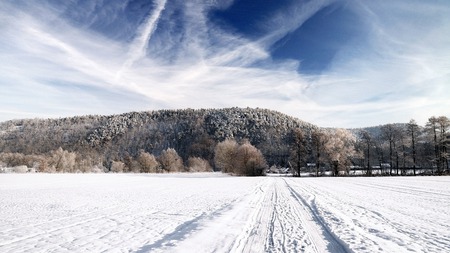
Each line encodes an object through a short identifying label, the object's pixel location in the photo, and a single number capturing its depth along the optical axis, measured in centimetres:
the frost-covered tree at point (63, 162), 11805
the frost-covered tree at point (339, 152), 6944
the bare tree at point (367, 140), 7300
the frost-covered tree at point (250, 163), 7869
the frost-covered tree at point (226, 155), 8681
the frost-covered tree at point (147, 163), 12188
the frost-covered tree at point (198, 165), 13025
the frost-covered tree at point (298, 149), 7694
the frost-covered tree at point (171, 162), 12544
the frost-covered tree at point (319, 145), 7238
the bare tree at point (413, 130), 6475
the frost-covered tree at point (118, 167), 13775
